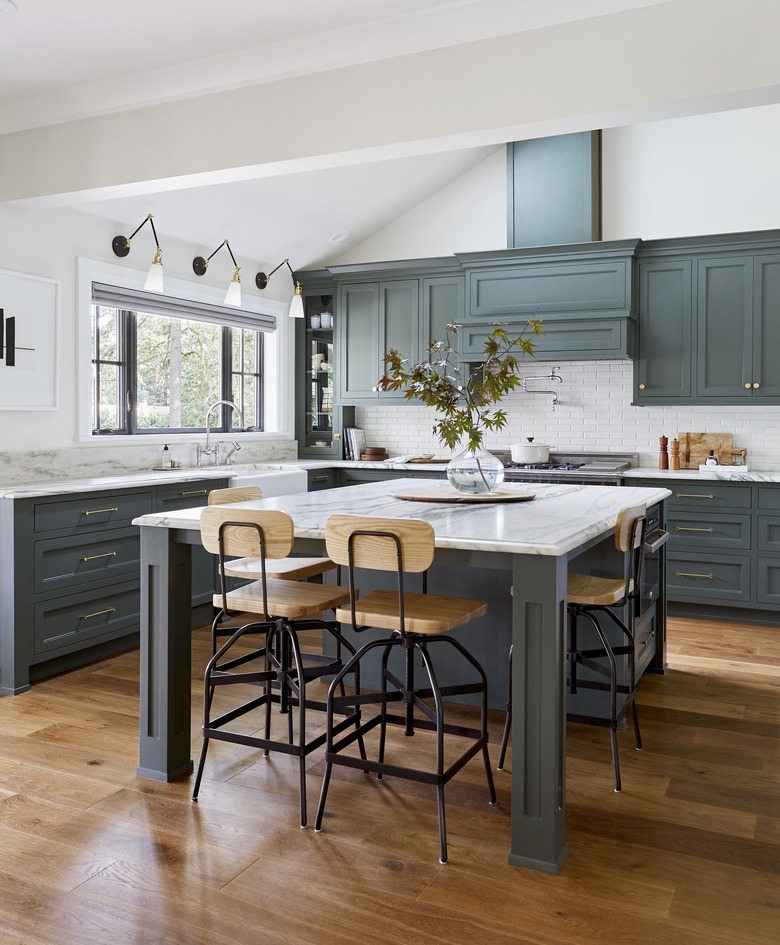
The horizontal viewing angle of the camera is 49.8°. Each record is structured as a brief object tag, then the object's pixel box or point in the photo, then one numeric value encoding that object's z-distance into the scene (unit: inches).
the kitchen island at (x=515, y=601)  95.1
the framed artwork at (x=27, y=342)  177.5
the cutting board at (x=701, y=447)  235.4
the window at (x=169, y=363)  211.6
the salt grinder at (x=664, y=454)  237.8
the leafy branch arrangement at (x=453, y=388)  132.9
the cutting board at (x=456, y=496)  137.8
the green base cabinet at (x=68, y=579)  157.4
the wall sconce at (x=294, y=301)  264.5
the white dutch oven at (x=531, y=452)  245.9
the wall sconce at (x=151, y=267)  205.6
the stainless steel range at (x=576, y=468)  223.8
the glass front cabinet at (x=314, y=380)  283.4
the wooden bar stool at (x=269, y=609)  107.7
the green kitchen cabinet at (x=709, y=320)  218.5
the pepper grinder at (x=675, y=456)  235.8
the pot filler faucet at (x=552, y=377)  256.4
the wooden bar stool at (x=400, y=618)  99.7
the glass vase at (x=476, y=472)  143.9
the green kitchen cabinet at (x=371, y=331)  264.8
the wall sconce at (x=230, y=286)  234.5
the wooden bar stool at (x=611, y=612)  118.2
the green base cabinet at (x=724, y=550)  210.2
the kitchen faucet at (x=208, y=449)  232.7
